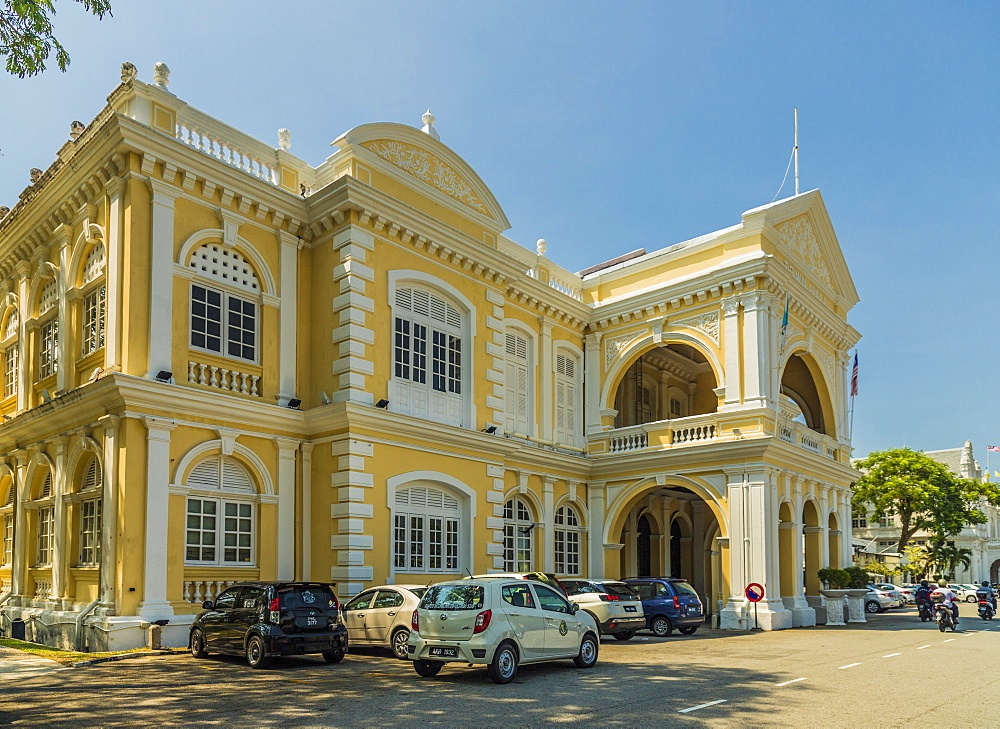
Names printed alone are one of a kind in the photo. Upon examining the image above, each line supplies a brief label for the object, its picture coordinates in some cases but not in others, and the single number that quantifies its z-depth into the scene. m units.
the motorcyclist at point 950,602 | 24.08
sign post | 22.62
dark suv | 21.88
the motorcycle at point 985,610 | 29.58
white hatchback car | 12.14
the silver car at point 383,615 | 15.51
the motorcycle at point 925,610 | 28.31
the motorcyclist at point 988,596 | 30.50
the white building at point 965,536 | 67.44
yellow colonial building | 17.09
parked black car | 13.86
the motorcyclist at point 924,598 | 28.31
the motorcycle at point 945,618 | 23.80
